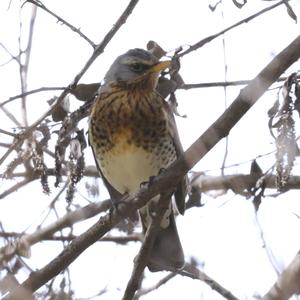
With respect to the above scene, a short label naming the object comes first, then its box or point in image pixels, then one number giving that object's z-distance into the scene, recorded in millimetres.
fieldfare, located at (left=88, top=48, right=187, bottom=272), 10250
